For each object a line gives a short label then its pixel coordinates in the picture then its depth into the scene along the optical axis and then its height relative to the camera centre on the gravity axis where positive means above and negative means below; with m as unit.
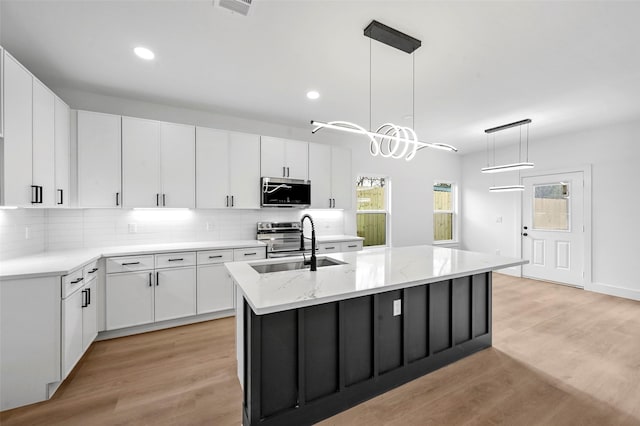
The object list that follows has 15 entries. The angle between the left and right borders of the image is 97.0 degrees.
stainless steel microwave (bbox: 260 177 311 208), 3.96 +0.27
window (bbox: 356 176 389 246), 5.36 +0.04
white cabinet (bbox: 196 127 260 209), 3.63 +0.56
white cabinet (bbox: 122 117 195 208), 3.24 +0.56
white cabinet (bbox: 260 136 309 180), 4.02 +0.78
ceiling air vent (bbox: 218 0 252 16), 1.84 +1.36
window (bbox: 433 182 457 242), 6.50 -0.02
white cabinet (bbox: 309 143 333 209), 4.38 +0.57
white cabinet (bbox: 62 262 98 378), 2.14 -0.88
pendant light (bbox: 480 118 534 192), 4.02 +1.11
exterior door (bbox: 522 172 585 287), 4.90 -0.30
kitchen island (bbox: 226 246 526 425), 1.66 -0.83
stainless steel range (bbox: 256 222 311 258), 3.91 -0.39
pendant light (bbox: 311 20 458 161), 2.08 +1.35
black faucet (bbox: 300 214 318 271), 2.04 -0.36
